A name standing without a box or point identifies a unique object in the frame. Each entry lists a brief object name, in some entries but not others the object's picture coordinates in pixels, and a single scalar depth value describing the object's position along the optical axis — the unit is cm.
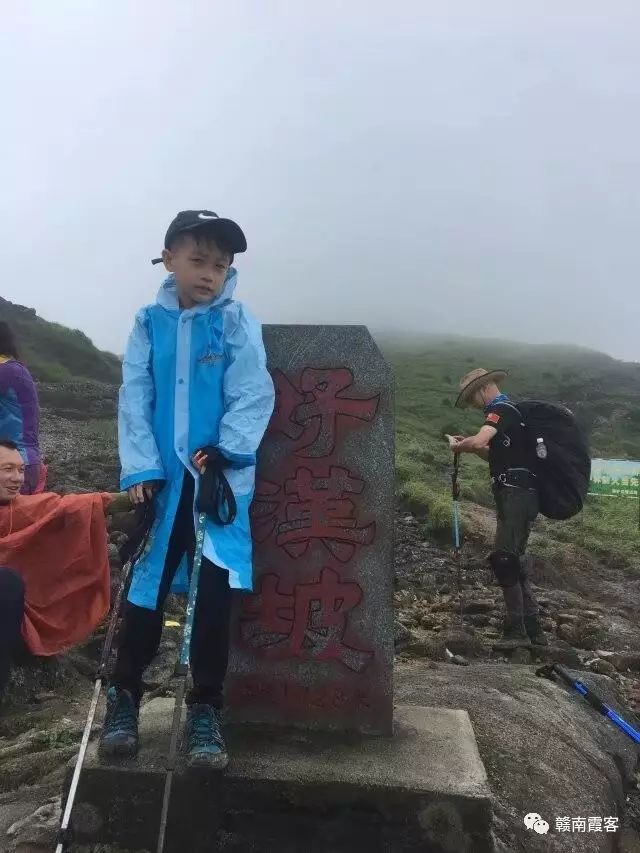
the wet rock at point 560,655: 654
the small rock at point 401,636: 679
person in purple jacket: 419
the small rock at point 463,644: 667
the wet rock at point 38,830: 310
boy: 313
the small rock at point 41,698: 530
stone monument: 368
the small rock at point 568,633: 750
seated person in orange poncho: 347
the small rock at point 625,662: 689
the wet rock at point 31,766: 386
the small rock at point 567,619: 810
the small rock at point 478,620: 774
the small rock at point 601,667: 668
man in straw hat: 652
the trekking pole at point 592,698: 498
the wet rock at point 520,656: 652
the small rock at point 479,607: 817
